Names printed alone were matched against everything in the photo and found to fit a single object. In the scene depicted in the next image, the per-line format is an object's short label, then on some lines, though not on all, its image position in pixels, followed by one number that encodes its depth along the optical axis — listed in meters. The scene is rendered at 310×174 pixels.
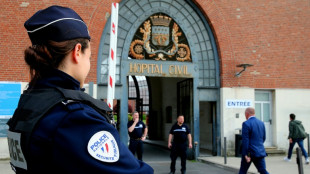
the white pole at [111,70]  4.98
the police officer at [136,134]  10.77
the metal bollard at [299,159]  6.14
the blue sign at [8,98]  11.98
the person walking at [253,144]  7.12
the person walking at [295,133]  12.33
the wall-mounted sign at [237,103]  13.56
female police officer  1.08
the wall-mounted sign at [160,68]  13.48
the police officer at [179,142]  10.08
